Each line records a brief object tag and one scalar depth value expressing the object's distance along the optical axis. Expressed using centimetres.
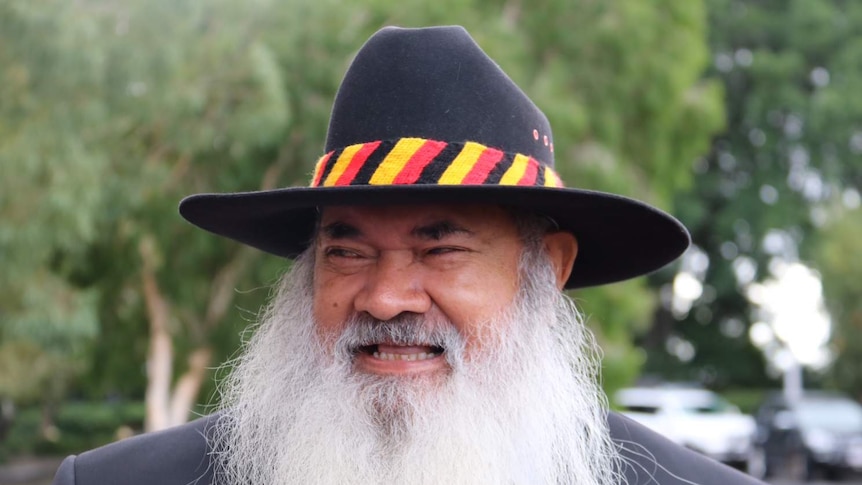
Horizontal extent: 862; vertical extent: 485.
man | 220
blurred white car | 2070
